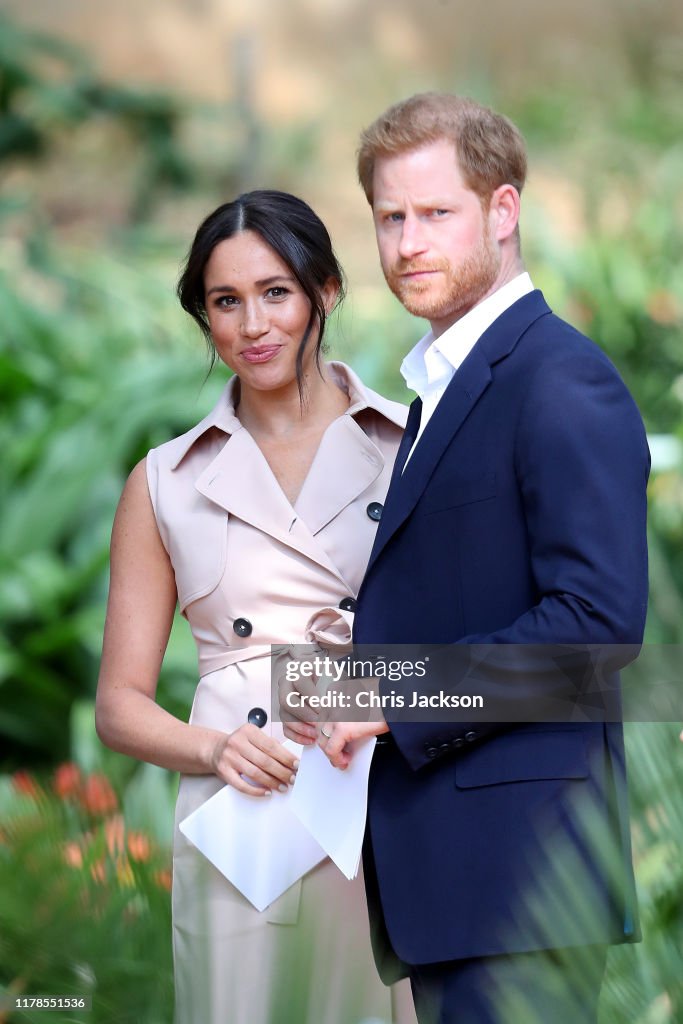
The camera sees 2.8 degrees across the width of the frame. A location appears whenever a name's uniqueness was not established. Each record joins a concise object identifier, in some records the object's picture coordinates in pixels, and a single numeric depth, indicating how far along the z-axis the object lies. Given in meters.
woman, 17.80
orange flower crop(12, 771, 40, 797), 18.75
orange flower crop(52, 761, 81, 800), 19.15
